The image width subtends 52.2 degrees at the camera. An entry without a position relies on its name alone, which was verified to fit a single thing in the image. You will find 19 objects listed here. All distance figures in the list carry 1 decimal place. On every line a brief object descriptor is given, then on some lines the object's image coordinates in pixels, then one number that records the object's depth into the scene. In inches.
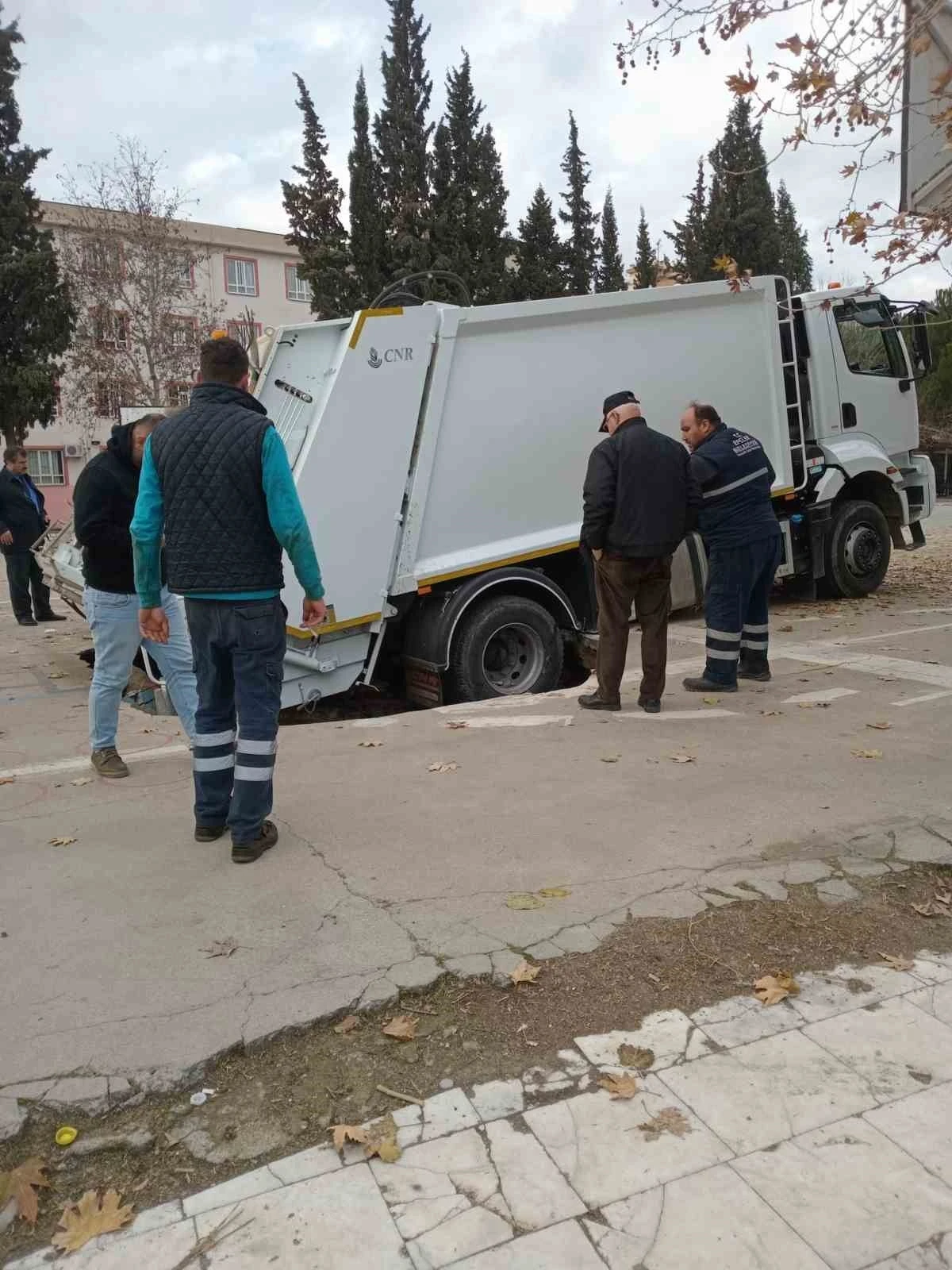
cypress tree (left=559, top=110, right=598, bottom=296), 1400.1
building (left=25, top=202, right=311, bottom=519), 1355.4
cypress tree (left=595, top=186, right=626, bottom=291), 1609.3
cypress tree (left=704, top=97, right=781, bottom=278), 1325.0
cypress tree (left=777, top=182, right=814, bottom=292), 1456.3
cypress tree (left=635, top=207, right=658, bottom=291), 1582.2
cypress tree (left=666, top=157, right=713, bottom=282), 1357.0
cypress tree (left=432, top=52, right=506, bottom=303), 1127.0
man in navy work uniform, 239.0
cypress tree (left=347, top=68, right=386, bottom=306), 1126.4
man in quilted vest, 139.1
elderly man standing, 216.1
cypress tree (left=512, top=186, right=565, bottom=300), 1219.9
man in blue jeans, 189.0
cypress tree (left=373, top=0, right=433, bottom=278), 1137.4
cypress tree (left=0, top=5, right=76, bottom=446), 1098.7
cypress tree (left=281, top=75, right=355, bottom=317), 1119.0
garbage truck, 235.6
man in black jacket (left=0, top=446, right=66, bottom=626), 409.4
